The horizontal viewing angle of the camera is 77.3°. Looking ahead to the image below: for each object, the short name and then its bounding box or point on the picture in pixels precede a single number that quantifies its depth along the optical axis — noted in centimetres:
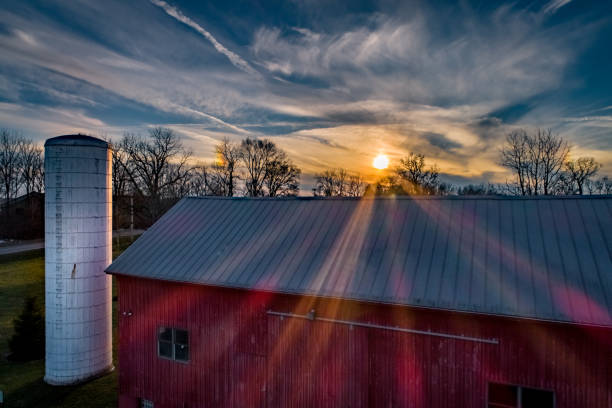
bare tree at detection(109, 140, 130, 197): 4022
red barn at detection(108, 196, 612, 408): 760
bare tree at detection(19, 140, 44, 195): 5047
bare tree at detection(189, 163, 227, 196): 4656
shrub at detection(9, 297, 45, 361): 1714
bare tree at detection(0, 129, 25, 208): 4888
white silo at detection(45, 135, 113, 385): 1409
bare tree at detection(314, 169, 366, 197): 5559
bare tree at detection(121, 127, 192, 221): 4128
